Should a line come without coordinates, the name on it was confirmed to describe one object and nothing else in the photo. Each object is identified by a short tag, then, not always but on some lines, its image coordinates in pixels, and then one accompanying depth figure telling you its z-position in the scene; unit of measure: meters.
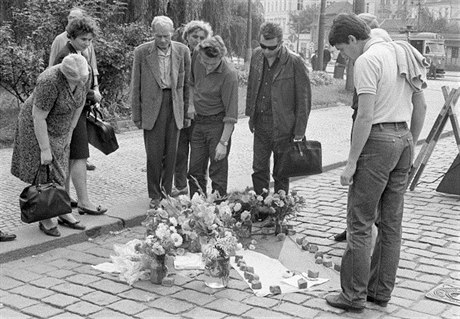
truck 47.72
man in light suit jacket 6.73
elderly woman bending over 5.57
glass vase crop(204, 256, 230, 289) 4.78
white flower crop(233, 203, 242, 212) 5.77
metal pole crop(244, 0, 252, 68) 29.02
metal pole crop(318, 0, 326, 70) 26.56
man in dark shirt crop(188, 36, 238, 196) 6.38
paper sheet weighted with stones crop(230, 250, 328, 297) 4.80
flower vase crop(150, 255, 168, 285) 4.84
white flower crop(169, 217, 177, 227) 5.06
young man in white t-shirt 4.18
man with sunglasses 6.28
